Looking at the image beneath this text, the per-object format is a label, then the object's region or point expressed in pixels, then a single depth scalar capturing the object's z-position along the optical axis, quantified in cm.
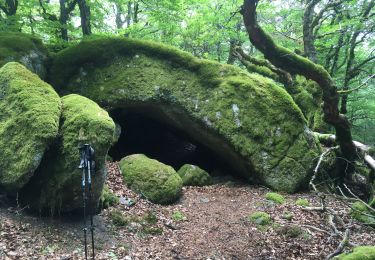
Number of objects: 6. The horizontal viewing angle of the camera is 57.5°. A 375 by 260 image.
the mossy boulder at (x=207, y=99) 982
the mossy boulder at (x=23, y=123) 617
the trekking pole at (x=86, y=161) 545
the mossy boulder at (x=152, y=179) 831
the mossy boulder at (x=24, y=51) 877
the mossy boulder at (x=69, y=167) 635
